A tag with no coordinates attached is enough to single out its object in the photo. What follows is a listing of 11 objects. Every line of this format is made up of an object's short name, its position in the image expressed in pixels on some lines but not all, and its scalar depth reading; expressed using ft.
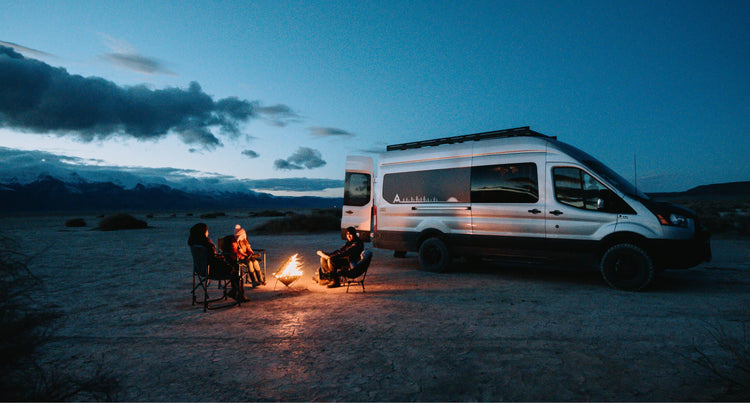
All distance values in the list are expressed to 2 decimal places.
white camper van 23.44
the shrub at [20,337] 7.86
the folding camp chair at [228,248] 22.91
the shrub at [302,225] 86.48
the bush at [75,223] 105.81
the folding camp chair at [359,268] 24.52
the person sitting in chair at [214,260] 20.82
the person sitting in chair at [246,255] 24.00
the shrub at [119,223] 93.99
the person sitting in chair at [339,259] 25.55
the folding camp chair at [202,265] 20.38
